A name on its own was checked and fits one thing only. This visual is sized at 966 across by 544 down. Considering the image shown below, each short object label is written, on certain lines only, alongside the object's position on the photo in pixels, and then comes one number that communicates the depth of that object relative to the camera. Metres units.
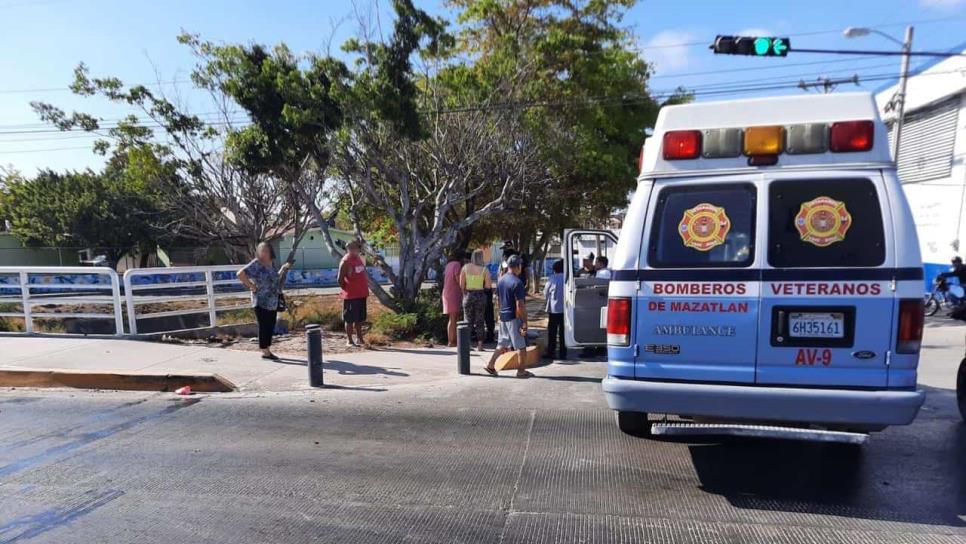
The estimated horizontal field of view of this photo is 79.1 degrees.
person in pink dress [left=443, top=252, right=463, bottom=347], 9.92
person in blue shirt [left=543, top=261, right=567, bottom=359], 8.82
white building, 15.52
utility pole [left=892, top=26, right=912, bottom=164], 16.45
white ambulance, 3.81
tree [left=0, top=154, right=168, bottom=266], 31.39
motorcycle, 14.36
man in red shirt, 9.68
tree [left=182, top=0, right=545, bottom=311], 10.65
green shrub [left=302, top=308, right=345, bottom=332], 11.77
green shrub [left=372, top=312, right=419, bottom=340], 10.78
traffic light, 11.59
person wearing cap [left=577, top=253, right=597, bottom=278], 8.91
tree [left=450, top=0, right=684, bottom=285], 13.88
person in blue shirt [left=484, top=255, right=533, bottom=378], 7.48
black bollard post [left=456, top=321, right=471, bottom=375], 7.98
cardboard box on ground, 8.15
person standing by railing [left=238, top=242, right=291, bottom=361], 8.34
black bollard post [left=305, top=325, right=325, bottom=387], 7.33
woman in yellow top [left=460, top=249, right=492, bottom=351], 9.49
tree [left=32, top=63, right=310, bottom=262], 15.98
